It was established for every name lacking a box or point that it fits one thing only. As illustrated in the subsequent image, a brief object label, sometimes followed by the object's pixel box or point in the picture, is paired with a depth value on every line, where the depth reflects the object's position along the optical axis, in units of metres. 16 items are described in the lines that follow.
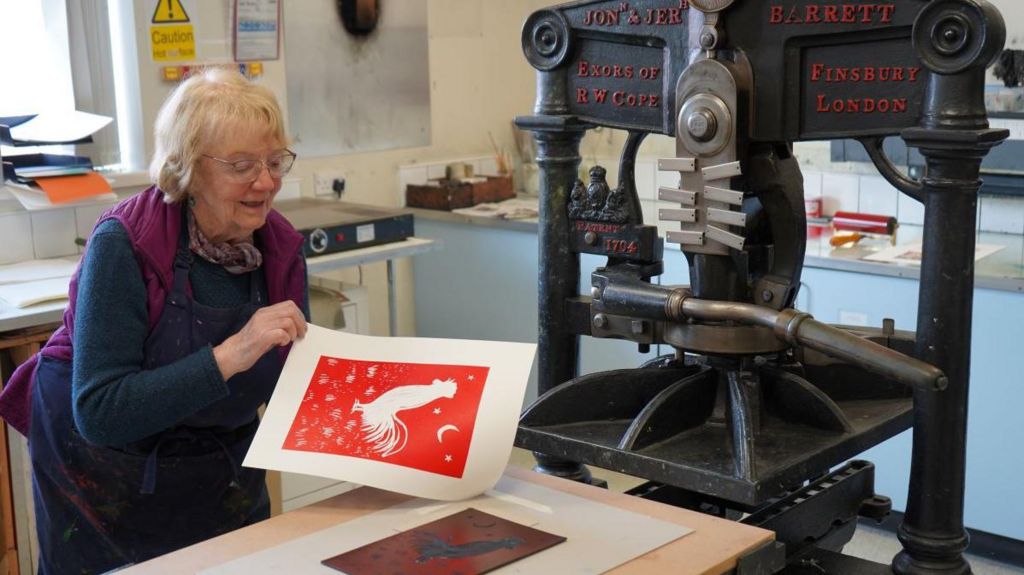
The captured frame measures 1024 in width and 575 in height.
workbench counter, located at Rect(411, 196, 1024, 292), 3.12
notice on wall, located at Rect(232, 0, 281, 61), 3.80
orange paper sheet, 3.28
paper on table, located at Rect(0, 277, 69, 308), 2.84
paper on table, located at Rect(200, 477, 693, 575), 1.27
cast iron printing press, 1.30
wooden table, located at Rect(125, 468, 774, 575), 1.27
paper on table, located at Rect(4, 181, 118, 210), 3.27
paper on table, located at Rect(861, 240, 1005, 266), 3.33
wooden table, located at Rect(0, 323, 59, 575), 2.82
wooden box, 4.36
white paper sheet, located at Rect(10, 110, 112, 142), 3.30
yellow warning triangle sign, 3.60
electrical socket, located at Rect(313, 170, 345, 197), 4.13
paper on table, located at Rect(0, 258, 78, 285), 3.12
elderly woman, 1.64
